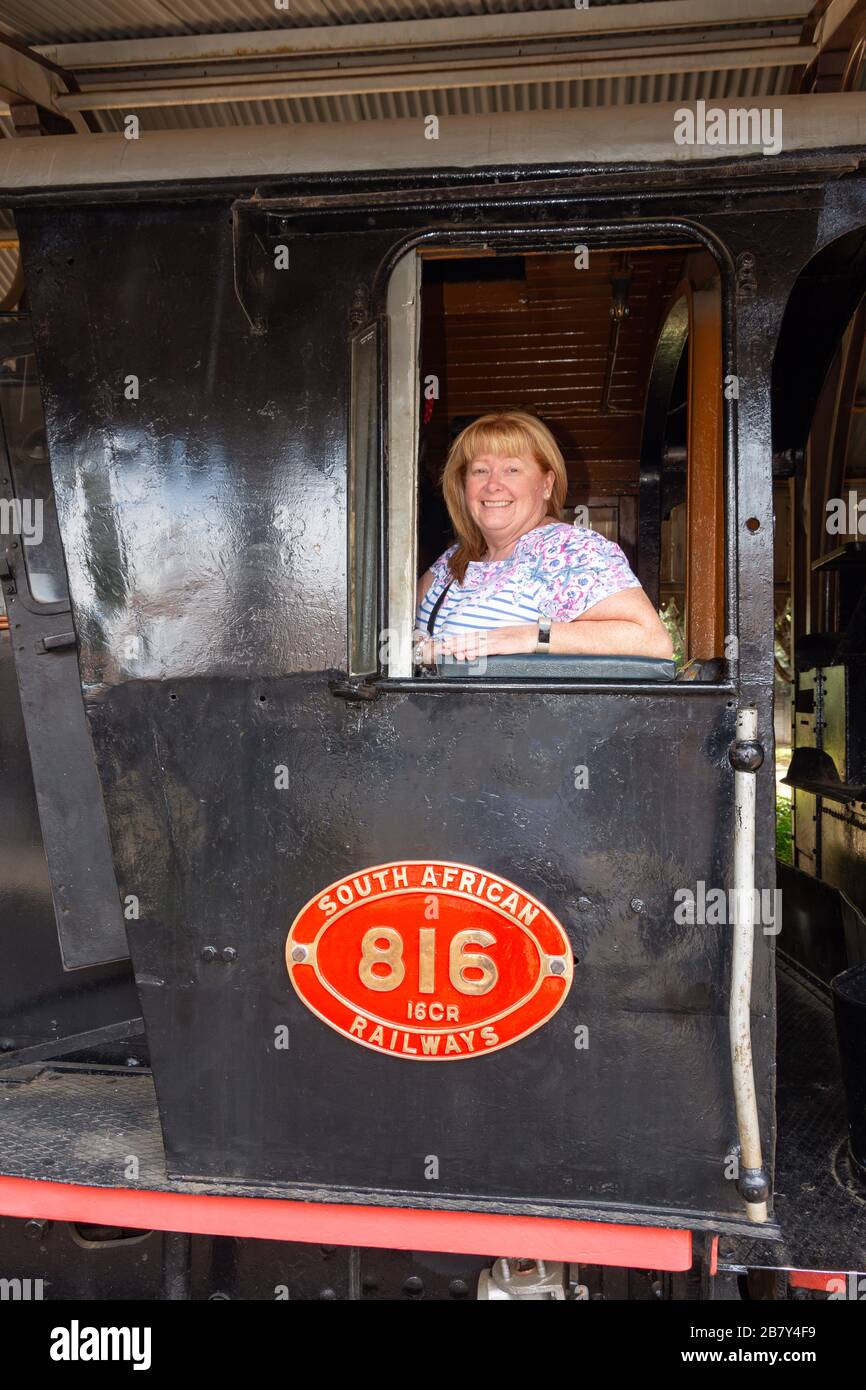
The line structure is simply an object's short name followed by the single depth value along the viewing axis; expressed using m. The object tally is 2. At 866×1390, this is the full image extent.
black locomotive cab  1.74
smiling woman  1.86
